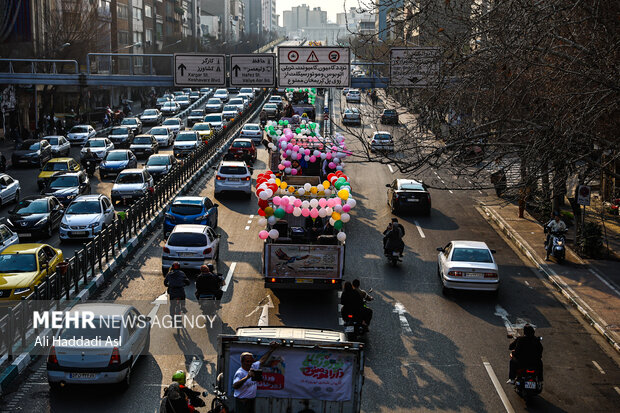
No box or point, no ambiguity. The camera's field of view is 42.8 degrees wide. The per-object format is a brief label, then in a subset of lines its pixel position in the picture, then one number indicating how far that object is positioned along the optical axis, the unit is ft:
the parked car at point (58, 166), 119.05
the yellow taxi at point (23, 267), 58.90
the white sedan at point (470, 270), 65.98
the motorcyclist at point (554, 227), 79.20
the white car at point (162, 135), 173.70
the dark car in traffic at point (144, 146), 155.02
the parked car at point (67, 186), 102.83
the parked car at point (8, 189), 102.63
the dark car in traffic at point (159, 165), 127.03
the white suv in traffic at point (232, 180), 111.65
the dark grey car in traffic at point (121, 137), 169.48
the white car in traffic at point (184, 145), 154.61
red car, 147.74
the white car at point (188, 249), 69.87
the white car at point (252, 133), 176.86
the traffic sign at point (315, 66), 102.58
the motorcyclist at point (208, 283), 58.29
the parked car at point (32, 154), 138.95
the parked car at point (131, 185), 106.32
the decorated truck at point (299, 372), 36.42
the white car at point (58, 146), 152.56
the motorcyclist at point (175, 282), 58.29
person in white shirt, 35.68
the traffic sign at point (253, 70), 113.91
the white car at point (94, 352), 42.83
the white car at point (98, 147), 142.61
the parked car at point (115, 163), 128.06
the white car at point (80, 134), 178.91
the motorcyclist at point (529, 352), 44.65
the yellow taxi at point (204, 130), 174.54
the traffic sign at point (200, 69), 113.39
